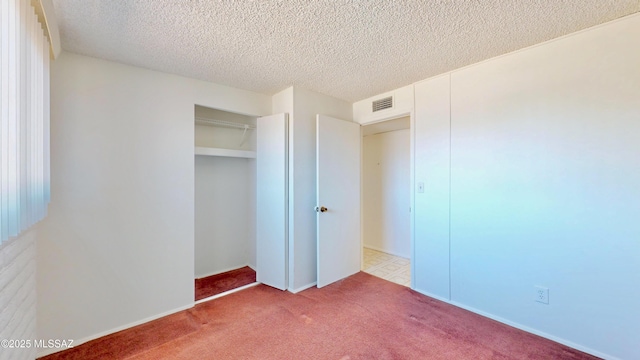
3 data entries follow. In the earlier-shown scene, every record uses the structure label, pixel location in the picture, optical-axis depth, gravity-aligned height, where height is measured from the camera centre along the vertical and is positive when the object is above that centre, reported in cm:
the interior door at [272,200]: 288 -27
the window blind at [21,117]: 102 +30
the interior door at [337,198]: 296 -25
